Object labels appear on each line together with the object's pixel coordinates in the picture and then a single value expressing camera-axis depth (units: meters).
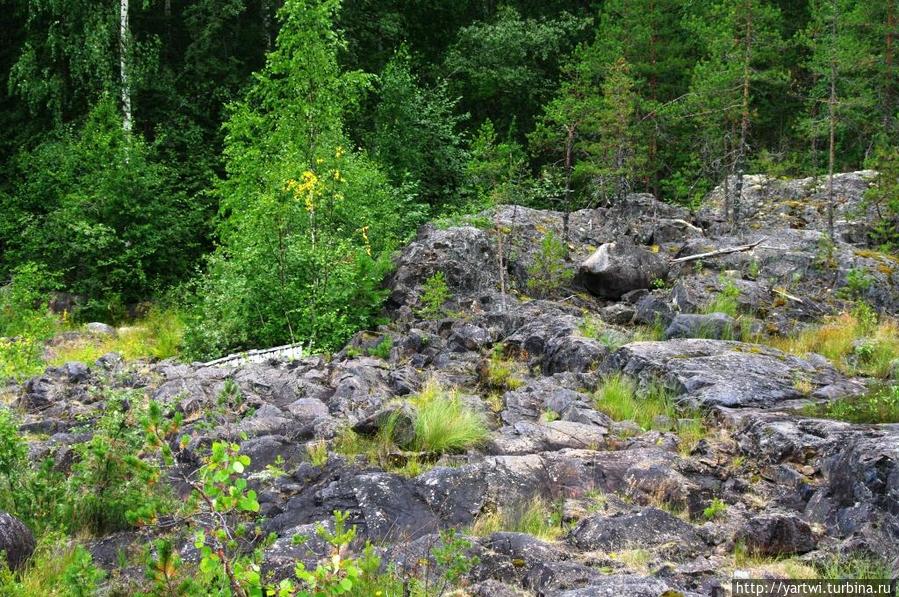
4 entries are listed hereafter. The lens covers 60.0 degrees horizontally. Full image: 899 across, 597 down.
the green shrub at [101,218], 17.20
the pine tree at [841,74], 14.67
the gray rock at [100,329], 14.70
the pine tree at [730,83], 16.17
